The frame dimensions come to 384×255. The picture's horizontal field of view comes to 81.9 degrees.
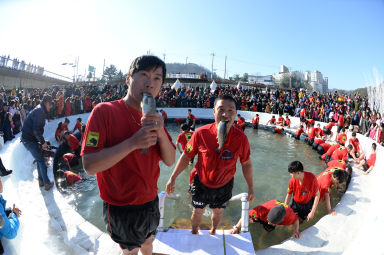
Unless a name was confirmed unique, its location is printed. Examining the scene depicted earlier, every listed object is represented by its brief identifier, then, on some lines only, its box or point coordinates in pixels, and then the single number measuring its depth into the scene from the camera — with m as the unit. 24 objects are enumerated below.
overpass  24.02
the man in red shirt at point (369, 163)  6.06
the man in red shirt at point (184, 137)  6.26
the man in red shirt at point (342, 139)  8.79
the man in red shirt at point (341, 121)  12.58
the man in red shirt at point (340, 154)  6.57
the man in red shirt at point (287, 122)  15.08
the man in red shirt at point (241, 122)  11.69
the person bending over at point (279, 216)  3.29
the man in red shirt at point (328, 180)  4.23
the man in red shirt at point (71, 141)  6.45
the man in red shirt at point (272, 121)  16.09
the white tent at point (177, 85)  23.05
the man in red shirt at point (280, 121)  15.85
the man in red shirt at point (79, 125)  8.61
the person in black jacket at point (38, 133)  4.35
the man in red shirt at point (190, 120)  10.82
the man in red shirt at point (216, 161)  2.64
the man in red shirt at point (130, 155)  1.25
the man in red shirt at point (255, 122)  15.07
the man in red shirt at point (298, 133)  12.15
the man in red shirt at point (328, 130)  11.14
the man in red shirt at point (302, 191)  3.73
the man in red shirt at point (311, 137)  10.67
